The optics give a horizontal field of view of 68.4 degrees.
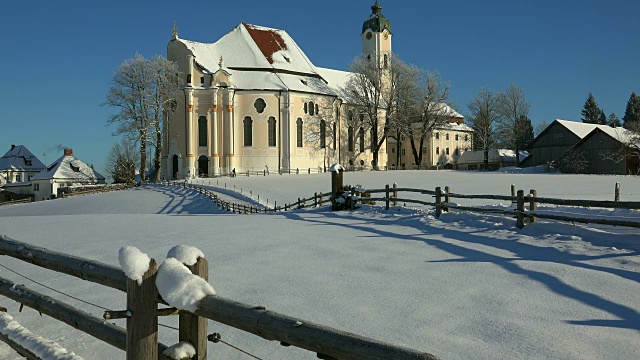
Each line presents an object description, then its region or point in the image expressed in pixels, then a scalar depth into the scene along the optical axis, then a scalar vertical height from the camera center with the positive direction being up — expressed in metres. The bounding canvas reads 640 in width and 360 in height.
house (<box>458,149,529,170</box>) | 70.44 +1.43
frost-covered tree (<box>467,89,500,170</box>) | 69.38 +7.58
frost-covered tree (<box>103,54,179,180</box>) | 48.25 +7.34
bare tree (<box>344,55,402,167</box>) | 58.81 +9.55
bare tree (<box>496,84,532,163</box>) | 68.56 +7.92
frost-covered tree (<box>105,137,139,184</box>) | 59.79 +0.29
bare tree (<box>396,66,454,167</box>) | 61.09 +8.85
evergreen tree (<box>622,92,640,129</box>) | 93.81 +12.09
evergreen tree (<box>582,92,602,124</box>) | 100.94 +12.28
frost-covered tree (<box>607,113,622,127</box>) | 101.25 +10.90
